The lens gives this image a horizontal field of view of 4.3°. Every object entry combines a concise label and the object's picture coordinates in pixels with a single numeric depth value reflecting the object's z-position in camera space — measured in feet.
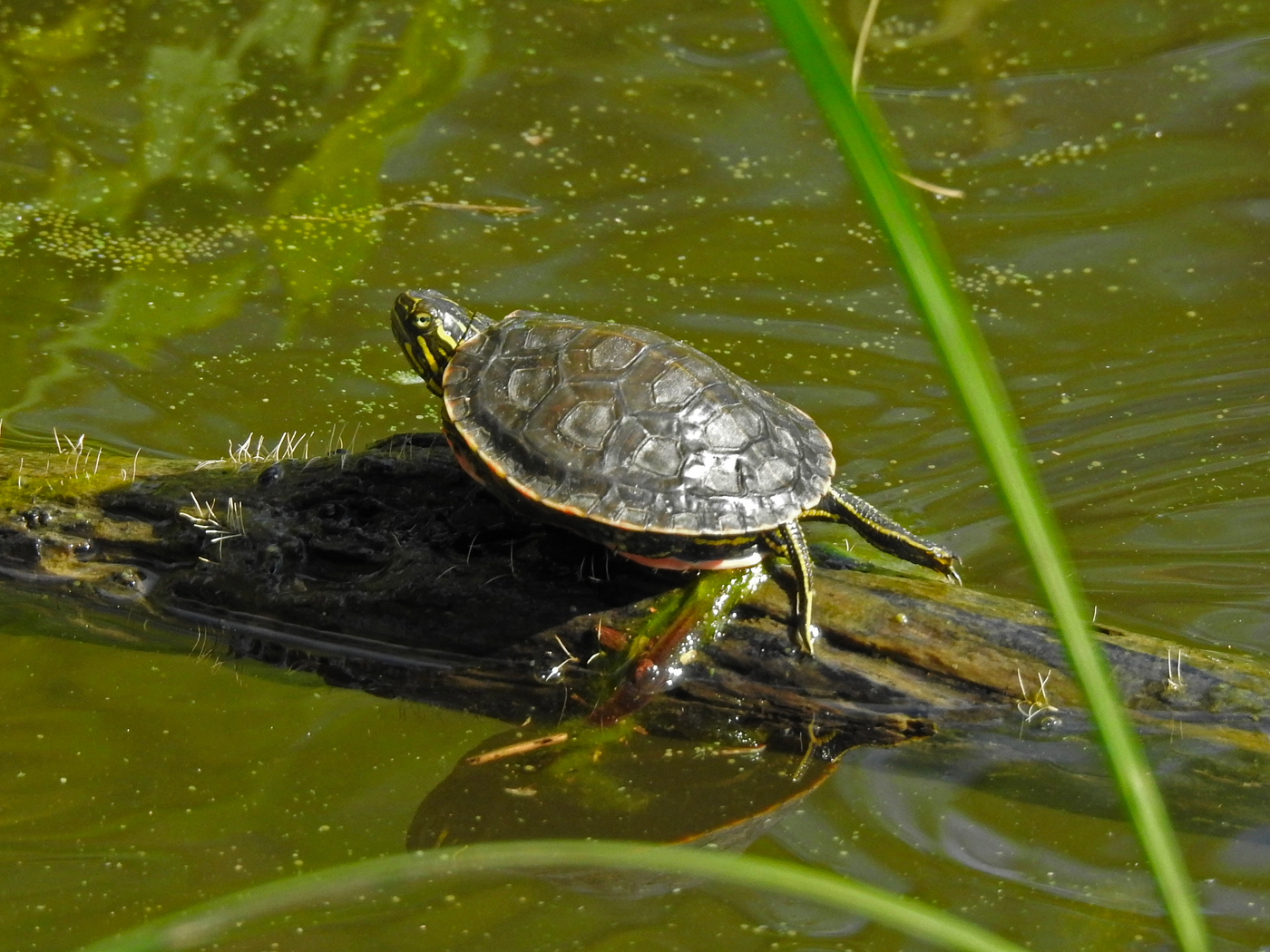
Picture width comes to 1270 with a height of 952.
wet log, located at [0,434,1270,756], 17.15
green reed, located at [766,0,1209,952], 6.22
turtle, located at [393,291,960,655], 17.13
